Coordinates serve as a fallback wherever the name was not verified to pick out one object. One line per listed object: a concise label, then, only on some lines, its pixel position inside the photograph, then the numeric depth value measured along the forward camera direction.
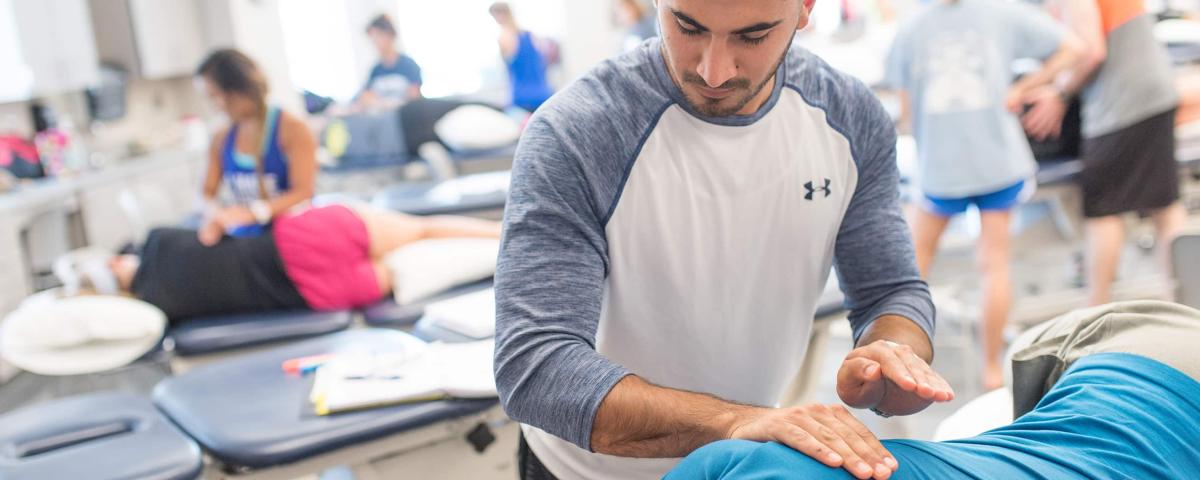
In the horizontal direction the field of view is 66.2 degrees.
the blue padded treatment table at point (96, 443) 1.37
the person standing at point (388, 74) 6.36
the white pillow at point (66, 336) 2.15
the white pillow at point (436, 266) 2.56
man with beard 0.89
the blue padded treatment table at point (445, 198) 3.40
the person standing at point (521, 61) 6.26
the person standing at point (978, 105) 2.67
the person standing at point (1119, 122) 2.79
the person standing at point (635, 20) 5.81
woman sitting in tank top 3.07
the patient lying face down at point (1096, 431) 0.76
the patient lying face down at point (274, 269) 2.56
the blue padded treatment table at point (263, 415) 1.41
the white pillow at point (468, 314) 1.85
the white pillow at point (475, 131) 4.86
